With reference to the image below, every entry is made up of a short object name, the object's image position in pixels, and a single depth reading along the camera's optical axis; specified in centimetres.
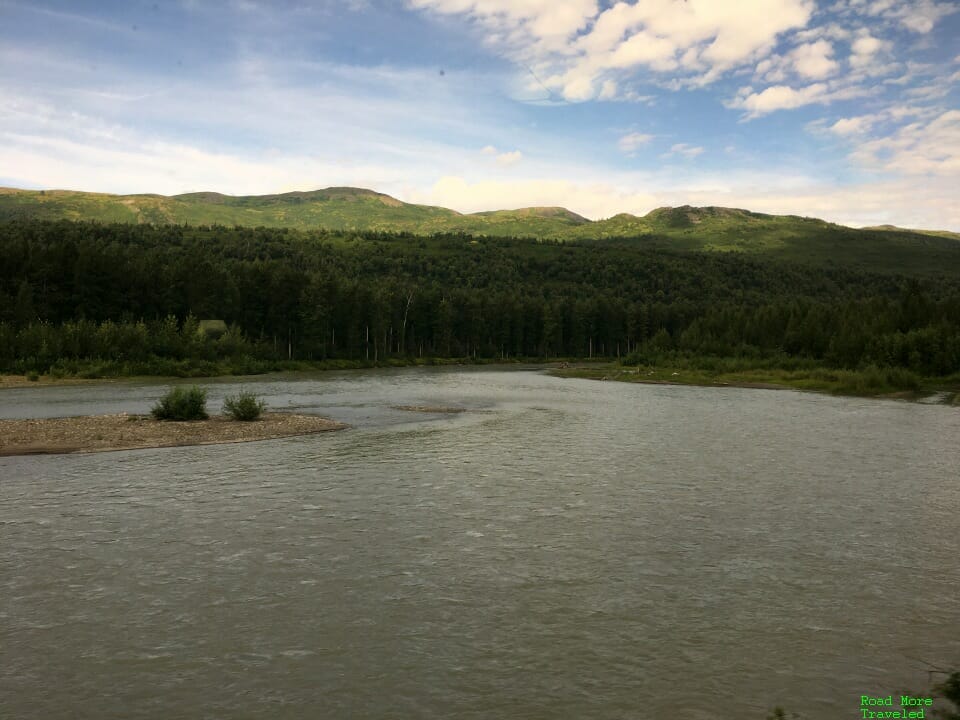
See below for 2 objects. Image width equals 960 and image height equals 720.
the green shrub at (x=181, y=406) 4234
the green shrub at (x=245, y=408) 4353
